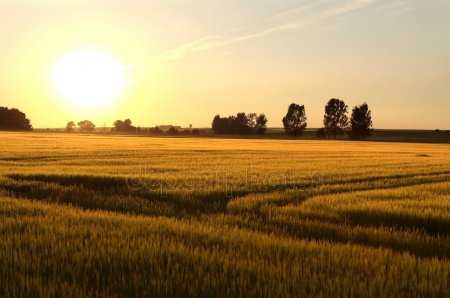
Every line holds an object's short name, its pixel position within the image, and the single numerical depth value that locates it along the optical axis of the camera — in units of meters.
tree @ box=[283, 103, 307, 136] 142.50
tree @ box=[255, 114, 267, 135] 155.38
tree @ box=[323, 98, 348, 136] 131.62
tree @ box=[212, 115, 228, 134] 158.69
